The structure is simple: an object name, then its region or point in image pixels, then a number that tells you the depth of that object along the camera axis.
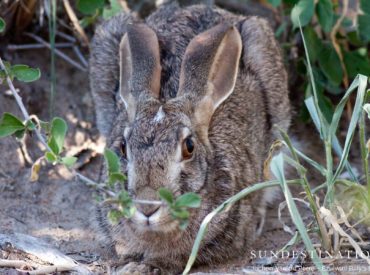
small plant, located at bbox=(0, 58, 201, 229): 8.02
